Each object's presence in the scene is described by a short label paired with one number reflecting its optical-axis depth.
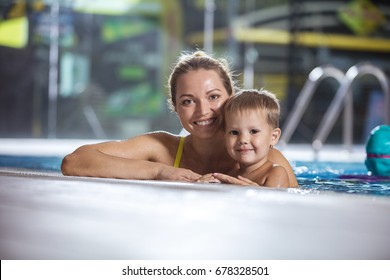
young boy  2.12
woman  2.21
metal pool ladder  4.53
